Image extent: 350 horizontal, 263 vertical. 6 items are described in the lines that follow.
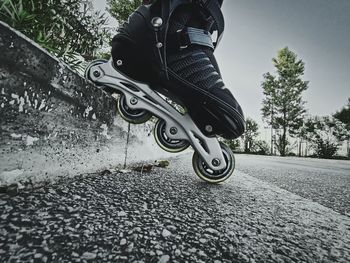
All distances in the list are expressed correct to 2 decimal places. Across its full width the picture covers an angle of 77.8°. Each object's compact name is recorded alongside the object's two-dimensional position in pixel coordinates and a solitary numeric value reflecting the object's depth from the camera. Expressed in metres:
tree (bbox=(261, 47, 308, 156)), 23.61
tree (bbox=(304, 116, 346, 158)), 21.39
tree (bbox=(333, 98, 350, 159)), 23.88
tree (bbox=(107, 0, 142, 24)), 9.14
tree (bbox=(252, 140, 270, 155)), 24.09
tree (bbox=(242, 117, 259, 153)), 24.65
